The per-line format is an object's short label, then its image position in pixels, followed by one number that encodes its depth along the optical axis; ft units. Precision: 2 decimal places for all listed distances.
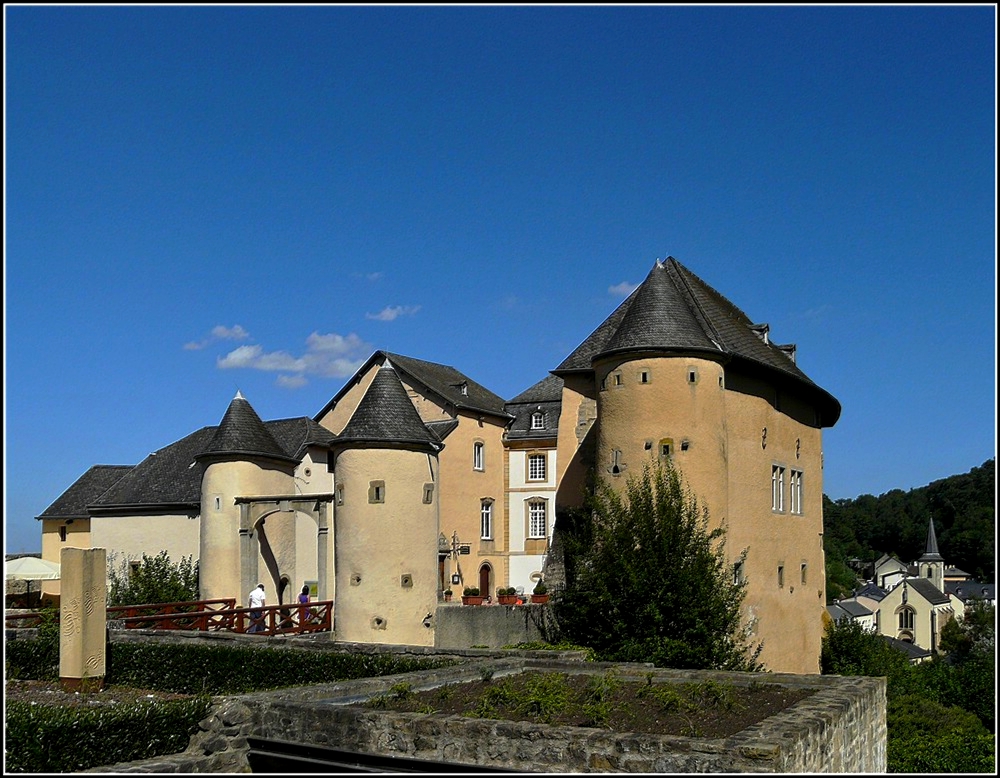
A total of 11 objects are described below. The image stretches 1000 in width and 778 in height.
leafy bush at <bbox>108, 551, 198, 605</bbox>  110.52
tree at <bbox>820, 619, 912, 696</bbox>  103.50
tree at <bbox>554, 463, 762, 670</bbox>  71.15
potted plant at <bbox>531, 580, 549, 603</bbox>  92.99
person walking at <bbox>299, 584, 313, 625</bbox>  87.06
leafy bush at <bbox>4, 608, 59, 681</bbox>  61.11
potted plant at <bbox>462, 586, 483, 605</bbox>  98.99
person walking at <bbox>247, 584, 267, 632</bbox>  82.56
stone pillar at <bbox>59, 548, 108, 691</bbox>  51.37
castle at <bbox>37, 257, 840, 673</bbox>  80.33
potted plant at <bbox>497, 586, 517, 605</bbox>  100.48
